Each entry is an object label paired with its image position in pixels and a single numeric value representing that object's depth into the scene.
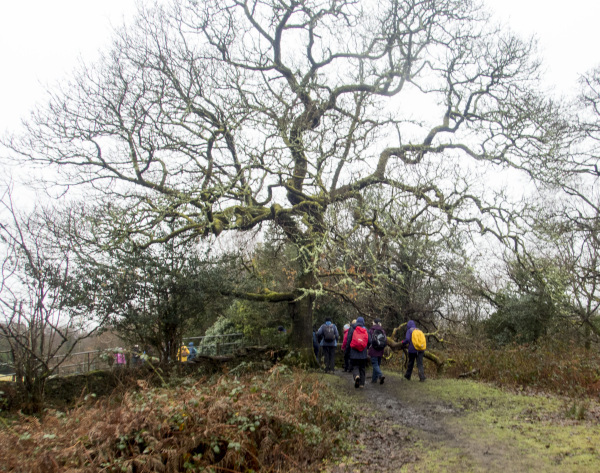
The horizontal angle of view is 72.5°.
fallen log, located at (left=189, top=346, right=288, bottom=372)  11.02
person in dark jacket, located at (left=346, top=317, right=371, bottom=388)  9.63
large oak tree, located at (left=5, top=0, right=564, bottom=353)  10.19
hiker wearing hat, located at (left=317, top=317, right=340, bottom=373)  12.28
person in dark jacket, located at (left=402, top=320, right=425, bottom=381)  10.22
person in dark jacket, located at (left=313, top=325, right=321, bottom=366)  14.57
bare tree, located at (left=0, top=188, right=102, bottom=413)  8.84
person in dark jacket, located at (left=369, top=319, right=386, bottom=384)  10.29
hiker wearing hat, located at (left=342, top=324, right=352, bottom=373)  12.92
